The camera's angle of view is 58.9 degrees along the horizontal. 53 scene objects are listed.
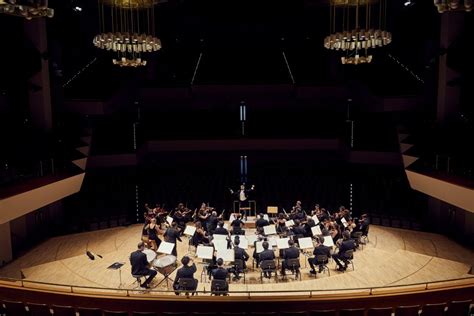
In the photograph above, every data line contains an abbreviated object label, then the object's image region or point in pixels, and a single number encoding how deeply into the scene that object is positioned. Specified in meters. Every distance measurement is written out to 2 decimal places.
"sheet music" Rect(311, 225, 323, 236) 12.93
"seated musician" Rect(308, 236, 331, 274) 11.67
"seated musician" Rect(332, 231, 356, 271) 11.98
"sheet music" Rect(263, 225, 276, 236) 13.04
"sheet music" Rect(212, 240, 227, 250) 11.72
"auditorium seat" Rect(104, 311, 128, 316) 7.10
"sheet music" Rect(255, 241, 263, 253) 12.26
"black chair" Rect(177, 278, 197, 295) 9.24
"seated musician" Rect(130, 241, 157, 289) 10.38
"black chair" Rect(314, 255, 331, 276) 11.62
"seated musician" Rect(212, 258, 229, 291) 9.66
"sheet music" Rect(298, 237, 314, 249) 11.62
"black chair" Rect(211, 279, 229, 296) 9.31
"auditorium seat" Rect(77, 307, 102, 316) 7.15
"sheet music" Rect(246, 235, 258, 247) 13.03
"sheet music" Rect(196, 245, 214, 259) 10.63
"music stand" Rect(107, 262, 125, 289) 10.08
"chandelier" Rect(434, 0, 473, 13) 5.41
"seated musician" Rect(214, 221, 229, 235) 13.40
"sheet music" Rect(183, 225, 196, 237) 13.12
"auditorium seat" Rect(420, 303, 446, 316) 7.06
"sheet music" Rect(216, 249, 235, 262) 10.69
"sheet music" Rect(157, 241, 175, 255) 11.05
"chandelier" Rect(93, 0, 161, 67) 10.08
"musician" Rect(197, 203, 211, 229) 15.29
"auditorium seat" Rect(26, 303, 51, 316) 7.23
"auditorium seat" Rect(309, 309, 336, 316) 7.00
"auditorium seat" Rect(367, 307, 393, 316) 6.99
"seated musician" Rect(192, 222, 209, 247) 13.55
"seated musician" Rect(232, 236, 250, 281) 11.60
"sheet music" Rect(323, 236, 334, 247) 12.24
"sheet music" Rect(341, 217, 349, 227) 14.09
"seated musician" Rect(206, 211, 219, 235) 14.52
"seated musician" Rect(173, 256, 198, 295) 9.50
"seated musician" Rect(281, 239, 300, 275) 11.38
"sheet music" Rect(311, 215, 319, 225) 14.20
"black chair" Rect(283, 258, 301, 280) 11.20
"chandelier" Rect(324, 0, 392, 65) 9.83
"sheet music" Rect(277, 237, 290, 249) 11.66
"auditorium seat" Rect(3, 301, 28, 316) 7.26
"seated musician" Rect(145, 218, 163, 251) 13.52
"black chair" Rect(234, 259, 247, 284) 11.61
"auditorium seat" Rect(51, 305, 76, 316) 7.09
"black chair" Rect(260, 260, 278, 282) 10.95
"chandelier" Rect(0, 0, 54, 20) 5.27
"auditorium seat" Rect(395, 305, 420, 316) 7.06
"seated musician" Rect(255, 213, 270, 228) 14.23
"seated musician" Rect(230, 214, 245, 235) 13.72
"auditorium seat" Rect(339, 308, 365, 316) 7.04
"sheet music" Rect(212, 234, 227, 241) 12.44
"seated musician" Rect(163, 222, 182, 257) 12.95
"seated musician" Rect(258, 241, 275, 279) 11.26
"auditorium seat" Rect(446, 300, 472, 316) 7.08
